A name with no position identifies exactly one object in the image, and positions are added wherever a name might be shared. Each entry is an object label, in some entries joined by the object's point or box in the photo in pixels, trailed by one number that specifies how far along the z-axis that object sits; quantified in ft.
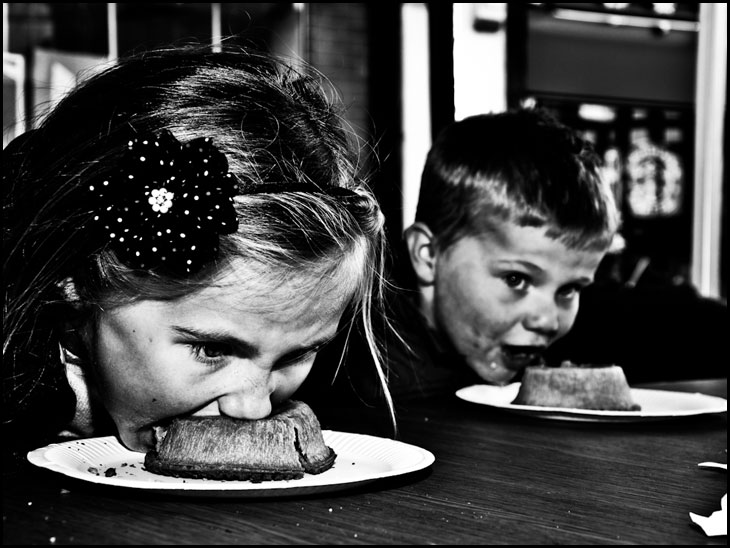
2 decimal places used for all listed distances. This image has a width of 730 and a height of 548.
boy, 7.36
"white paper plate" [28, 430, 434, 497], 3.20
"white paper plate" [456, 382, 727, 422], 5.16
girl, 3.87
